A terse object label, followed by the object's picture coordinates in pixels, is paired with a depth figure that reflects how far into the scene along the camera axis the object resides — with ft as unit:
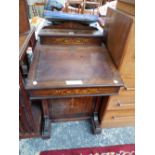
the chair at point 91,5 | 11.12
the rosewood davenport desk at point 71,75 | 2.87
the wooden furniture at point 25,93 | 3.08
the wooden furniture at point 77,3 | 10.27
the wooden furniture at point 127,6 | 2.78
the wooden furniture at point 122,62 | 2.80
